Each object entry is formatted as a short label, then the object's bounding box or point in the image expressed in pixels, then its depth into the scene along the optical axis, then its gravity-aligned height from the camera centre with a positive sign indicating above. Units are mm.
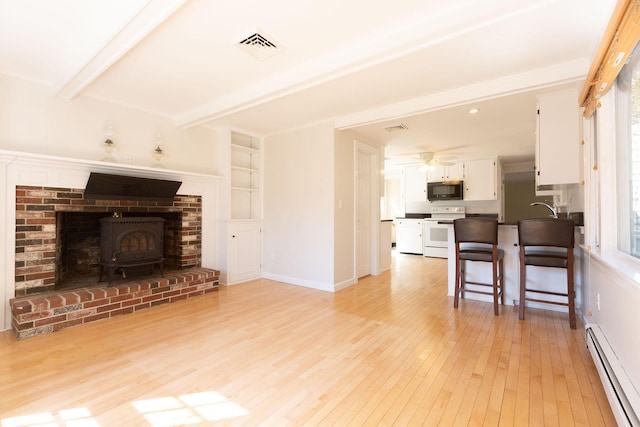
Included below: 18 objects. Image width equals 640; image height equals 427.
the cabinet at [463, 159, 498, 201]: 6359 +762
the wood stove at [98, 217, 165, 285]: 3293 -289
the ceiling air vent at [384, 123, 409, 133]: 4162 +1233
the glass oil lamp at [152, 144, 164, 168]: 3785 +774
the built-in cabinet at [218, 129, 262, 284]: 4430 +122
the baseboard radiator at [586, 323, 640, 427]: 1353 -861
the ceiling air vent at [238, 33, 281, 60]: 2303 +1334
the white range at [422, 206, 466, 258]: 7008 -353
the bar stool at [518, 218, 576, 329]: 2760 -270
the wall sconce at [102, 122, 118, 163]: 3408 +809
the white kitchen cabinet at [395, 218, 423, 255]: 7504 -489
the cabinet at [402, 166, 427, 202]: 7343 +777
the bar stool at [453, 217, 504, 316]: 3174 -385
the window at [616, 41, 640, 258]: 1839 +388
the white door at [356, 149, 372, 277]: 4789 +32
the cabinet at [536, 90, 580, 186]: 2891 +729
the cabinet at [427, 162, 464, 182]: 6789 +969
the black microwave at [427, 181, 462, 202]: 6715 +563
